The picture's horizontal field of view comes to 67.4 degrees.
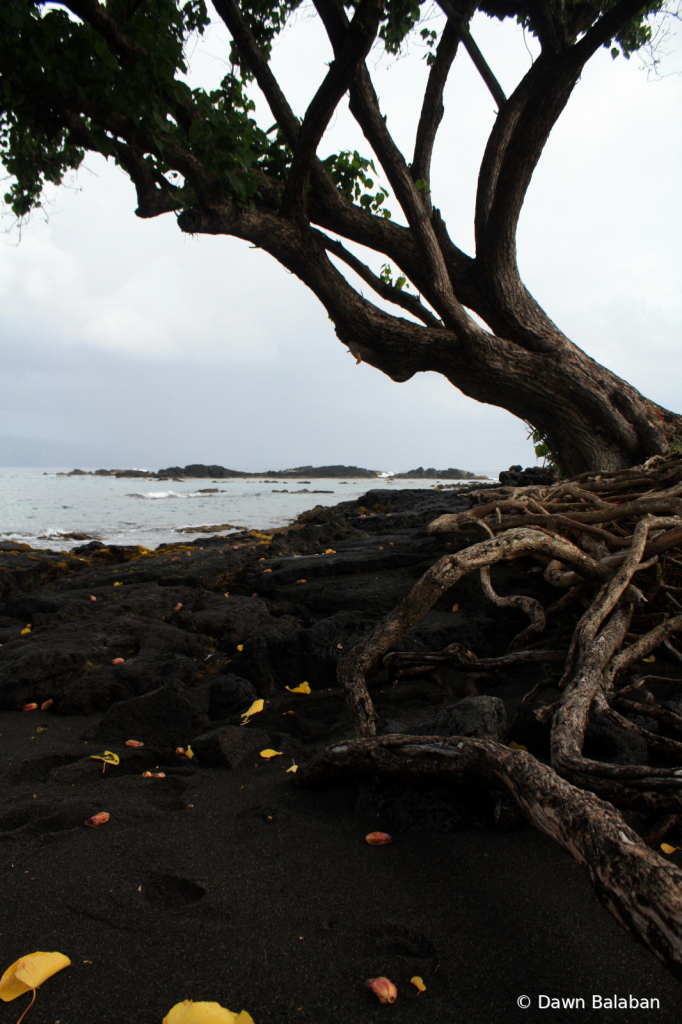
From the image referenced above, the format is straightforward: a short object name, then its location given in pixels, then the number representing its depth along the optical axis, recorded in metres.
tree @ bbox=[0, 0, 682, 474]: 4.69
